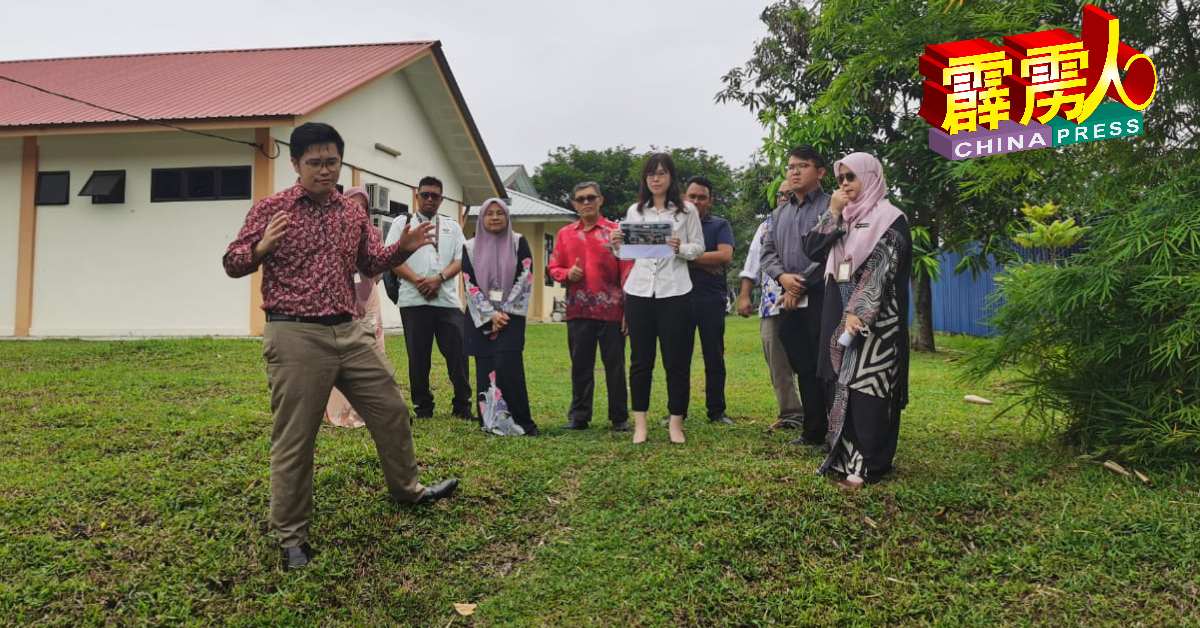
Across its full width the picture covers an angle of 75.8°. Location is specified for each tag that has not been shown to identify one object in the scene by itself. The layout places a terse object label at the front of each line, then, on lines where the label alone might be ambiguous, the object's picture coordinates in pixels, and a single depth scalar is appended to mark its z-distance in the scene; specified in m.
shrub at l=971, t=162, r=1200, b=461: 3.87
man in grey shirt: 4.77
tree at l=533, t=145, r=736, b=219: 36.44
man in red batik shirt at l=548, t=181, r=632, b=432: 5.53
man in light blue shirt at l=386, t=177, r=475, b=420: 5.73
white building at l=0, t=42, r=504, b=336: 12.29
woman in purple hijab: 5.52
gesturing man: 3.21
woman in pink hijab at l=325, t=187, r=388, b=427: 5.18
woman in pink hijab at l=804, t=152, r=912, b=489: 3.90
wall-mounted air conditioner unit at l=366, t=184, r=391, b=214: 14.47
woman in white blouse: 5.00
